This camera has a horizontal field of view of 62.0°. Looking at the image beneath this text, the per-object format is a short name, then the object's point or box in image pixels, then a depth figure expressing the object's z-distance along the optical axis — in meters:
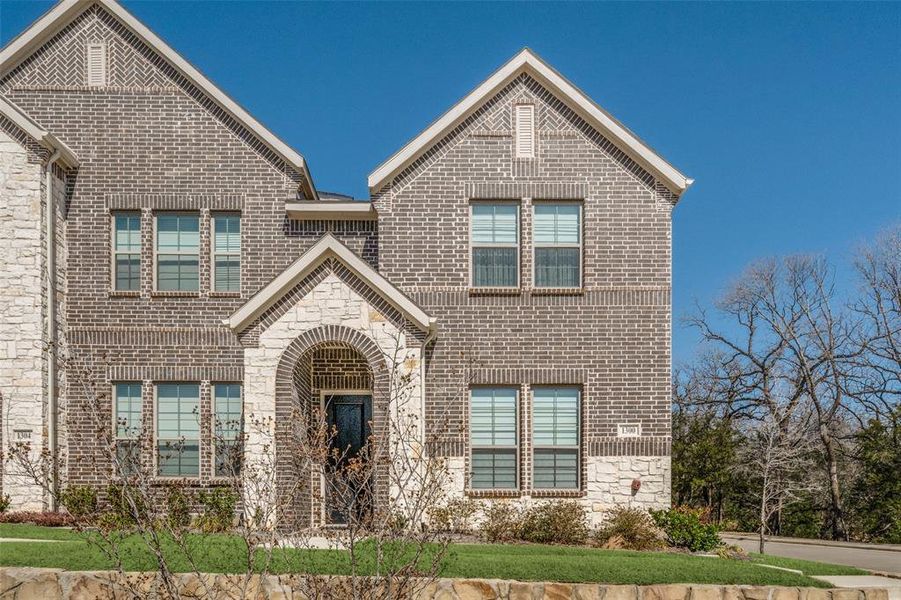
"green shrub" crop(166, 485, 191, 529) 8.30
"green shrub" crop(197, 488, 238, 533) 13.26
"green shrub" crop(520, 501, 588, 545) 13.24
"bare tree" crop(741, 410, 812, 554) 19.70
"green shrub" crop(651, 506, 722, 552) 13.34
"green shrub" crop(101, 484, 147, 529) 7.44
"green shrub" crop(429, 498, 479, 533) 12.28
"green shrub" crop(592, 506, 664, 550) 13.27
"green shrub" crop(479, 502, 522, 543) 13.25
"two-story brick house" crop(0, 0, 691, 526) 14.99
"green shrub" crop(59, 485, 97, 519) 13.52
